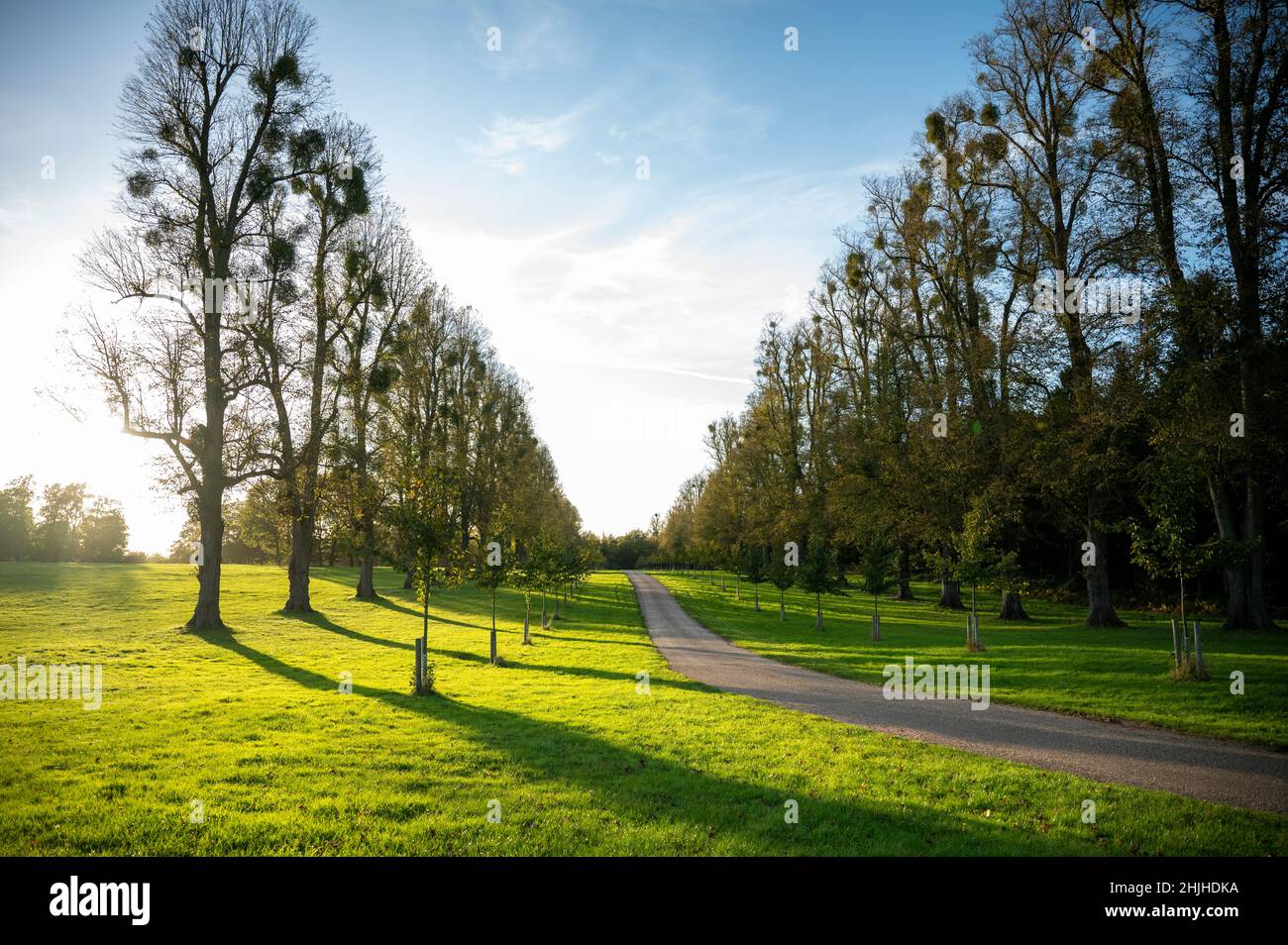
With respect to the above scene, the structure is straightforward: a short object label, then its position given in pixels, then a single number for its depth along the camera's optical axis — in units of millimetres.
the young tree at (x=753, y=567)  31844
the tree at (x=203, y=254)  19000
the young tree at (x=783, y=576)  28547
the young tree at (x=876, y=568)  24172
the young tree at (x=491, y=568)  18172
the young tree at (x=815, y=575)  26094
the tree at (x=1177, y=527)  13867
